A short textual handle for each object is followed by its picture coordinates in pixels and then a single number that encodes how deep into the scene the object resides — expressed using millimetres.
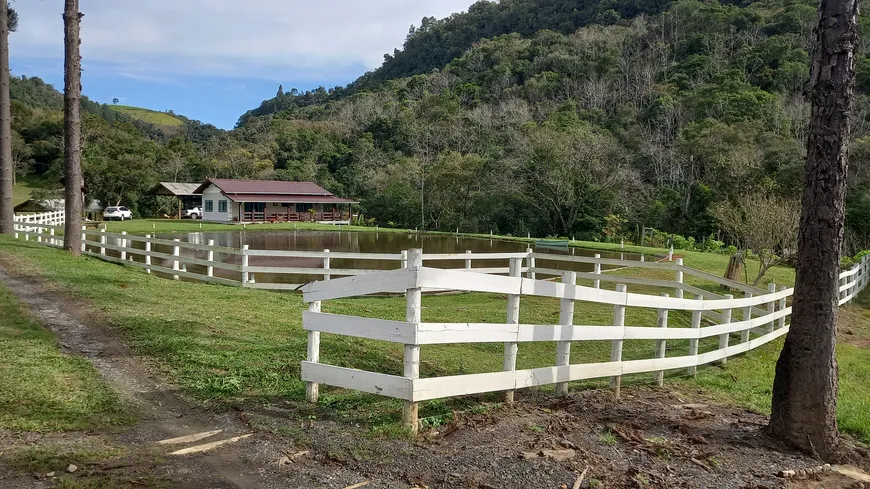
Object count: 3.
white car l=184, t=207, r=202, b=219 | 62438
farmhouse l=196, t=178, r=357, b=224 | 55875
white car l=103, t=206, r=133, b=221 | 52906
